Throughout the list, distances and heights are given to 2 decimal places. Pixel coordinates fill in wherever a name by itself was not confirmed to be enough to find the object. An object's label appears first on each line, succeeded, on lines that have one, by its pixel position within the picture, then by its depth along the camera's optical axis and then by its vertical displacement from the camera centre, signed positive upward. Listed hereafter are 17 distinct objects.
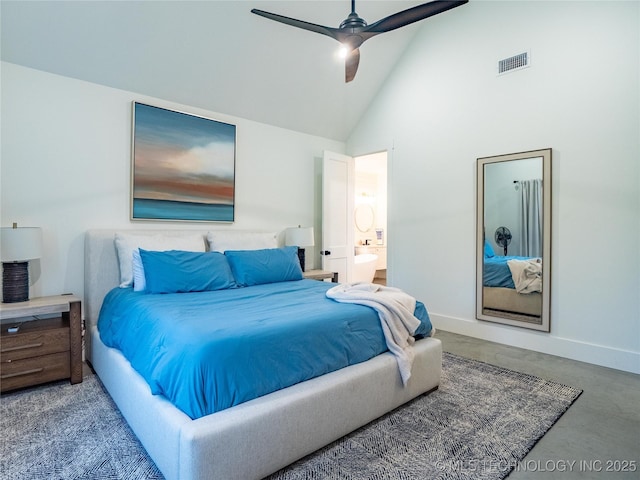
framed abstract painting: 3.42 +0.72
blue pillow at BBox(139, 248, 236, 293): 2.78 -0.29
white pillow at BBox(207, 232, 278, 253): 3.61 -0.05
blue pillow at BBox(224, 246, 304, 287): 3.26 -0.28
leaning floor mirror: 3.41 -0.01
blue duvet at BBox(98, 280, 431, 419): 1.56 -0.54
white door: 4.73 +0.31
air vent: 3.51 +1.76
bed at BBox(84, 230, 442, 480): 1.44 -0.86
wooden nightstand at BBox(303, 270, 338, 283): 4.29 -0.46
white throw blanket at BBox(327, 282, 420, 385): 2.24 -0.51
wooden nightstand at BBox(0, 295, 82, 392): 2.43 -0.78
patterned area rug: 1.70 -1.10
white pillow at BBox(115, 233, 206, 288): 3.01 -0.08
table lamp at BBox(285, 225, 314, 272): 4.39 -0.01
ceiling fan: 2.23 +1.42
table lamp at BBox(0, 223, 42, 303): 2.55 -0.15
